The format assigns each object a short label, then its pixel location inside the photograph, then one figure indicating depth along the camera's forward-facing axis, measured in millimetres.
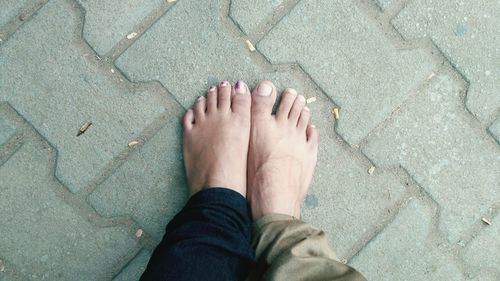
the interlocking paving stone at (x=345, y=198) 1832
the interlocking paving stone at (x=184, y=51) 1776
